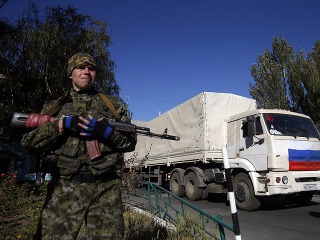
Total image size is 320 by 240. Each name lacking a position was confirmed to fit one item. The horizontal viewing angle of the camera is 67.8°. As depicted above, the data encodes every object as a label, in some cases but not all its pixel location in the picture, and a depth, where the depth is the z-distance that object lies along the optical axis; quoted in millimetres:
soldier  1805
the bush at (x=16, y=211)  3475
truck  5696
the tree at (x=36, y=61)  12649
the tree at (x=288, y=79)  16019
